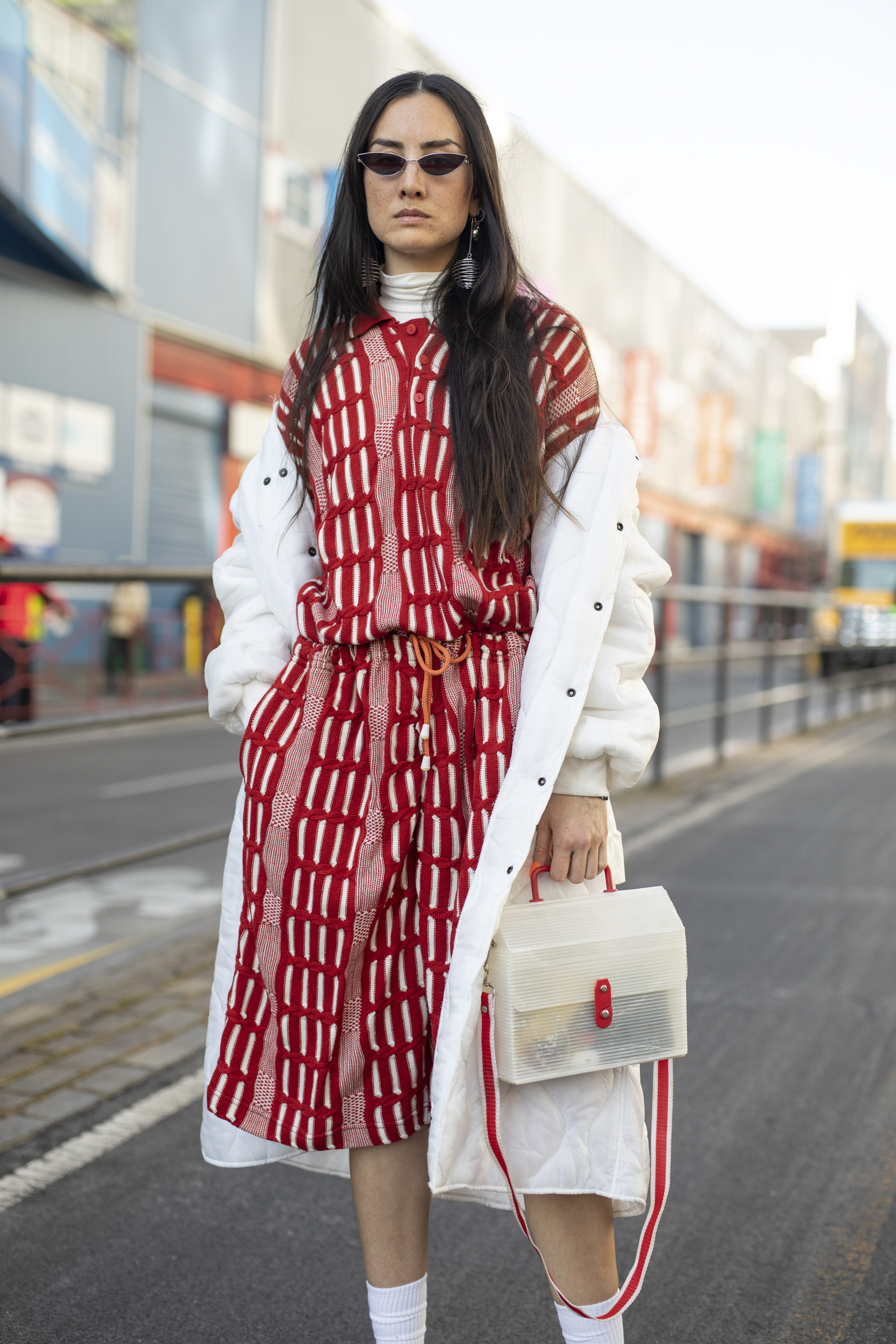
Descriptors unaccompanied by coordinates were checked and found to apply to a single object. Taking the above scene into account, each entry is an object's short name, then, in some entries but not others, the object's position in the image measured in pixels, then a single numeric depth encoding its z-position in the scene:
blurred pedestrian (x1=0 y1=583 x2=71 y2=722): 11.55
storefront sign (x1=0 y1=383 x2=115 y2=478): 15.06
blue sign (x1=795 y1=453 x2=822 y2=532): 50.19
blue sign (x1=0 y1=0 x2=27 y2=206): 12.55
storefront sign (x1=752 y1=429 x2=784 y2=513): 44.44
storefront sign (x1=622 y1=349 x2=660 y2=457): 31.70
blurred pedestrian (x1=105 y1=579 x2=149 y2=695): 15.09
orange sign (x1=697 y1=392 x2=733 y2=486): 37.59
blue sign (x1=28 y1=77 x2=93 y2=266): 13.35
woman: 1.62
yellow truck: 24.28
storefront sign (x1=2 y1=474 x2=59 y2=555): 15.12
